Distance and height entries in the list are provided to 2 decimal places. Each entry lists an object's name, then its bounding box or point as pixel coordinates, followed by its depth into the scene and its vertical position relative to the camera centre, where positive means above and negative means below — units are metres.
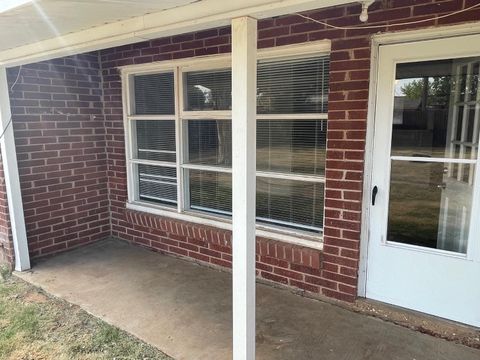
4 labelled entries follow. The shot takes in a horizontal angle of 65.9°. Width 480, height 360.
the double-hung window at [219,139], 3.12 -0.18
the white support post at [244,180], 1.82 -0.31
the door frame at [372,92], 2.41 +0.20
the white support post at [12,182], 3.52 -0.59
